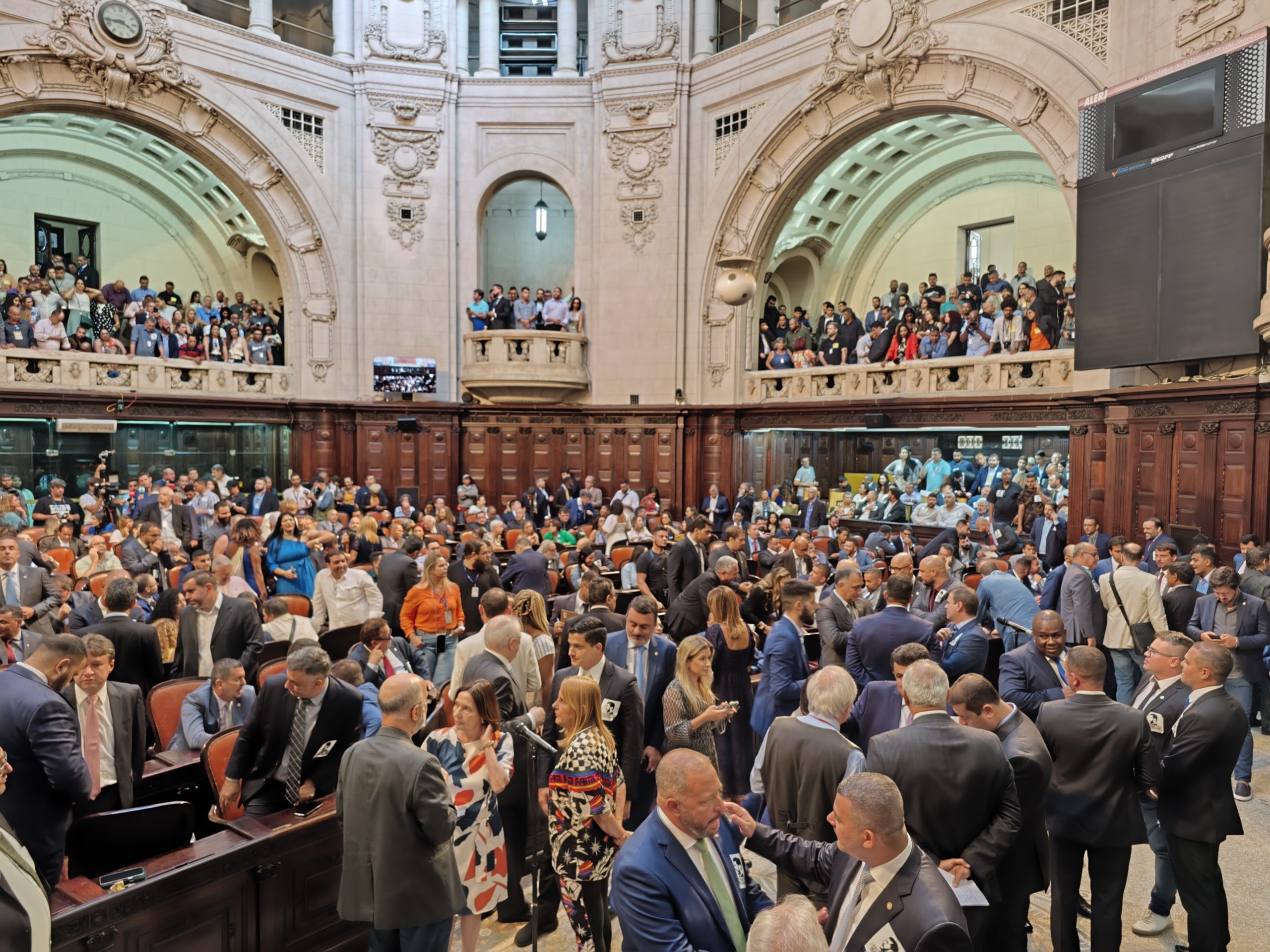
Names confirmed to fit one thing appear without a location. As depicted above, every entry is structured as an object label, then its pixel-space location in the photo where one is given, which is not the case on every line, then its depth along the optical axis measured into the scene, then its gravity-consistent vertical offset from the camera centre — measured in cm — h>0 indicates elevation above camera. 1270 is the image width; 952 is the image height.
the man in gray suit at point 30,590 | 677 -130
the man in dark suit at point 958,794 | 353 -145
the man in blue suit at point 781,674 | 529 -146
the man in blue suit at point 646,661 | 517 -138
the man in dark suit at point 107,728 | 436 -152
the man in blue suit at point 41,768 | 377 -147
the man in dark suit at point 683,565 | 895 -133
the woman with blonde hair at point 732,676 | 565 -160
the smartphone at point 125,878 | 358 -185
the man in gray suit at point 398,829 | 353 -162
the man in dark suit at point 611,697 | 466 -141
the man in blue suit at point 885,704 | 446 -145
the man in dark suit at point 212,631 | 608 -138
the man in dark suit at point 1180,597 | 739 -134
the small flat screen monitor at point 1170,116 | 1123 +439
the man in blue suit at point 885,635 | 550 -125
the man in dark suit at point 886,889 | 263 -142
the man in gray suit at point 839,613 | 607 -126
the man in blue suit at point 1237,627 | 685 -151
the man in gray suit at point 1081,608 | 766 -150
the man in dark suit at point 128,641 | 568 -136
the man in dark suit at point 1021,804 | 378 -160
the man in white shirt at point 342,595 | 748 -139
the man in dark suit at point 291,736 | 425 -150
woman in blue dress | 879 -129
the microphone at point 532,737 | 372 -131
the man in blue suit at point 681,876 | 271 -142
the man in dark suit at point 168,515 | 1232 -116
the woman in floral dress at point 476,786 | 404 -163
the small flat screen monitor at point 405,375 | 1930 +136
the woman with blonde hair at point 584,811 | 387 -168
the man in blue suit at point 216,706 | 518 -166
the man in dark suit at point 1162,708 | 458 -144
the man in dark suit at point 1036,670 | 488 -132
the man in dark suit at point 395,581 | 834 -139
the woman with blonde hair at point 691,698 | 475 -147
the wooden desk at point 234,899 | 347 -202
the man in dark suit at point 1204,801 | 423 -177
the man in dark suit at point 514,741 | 473 -164
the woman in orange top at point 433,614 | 732 -151
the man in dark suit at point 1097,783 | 401 -160
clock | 1608 +773
